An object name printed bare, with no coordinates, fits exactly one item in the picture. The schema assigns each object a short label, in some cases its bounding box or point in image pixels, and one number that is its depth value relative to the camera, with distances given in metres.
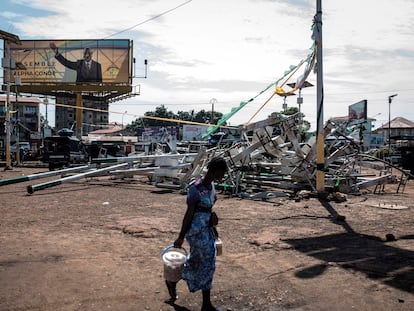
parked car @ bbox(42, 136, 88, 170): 23.64
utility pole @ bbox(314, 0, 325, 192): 11.00
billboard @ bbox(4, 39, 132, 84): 39.16
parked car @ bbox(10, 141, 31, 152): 39.66
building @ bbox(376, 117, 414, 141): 71.50
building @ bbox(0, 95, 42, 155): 69.50
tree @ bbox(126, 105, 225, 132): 83.69
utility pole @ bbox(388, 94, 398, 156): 50.05
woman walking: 3.93
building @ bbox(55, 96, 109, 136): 68.14
